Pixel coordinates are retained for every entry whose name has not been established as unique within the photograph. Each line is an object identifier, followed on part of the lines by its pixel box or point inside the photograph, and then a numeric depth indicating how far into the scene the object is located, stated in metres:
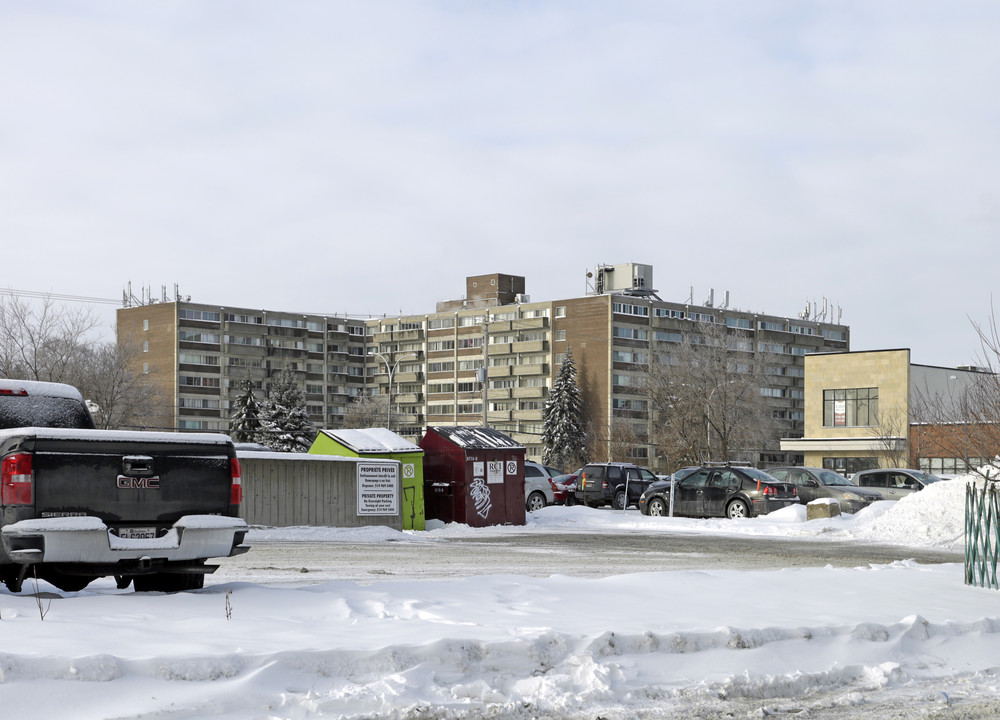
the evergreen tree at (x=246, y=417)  85.06
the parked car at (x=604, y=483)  41.88
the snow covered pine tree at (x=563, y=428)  109.50
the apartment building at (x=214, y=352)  129.00
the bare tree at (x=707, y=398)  70.96
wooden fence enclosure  24.25
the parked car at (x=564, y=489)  40.45
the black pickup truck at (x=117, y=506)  9.13
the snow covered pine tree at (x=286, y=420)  82.06
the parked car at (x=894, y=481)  34.91
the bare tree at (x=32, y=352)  52.06
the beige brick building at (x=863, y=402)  71.69
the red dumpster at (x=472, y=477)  27.55
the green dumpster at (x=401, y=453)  26.55
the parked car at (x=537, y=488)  36.75
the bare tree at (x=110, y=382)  58.92
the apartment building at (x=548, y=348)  125.62
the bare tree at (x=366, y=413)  123.12
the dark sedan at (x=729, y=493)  30.53
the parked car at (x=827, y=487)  31.61
